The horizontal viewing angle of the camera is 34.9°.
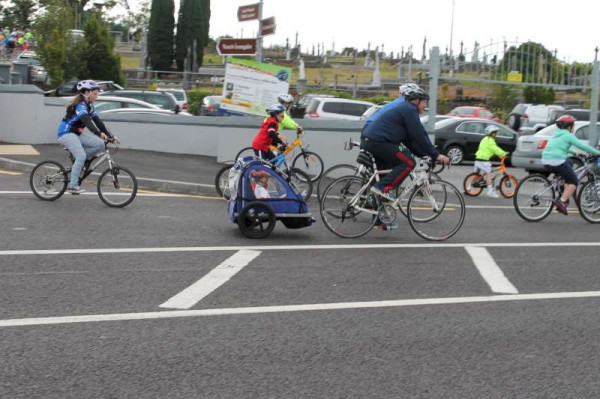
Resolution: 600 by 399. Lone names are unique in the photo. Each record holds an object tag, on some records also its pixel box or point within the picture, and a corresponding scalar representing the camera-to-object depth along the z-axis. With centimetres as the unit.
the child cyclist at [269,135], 1498
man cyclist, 1144
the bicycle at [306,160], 1809
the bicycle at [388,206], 1150
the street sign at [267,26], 2130
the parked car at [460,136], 2773
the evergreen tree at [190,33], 7475
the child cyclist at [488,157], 1834
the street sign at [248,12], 2150
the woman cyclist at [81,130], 1345
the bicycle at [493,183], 1834
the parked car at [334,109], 3183
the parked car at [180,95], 3933
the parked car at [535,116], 3569
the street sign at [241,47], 2138
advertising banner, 2109
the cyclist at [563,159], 1399
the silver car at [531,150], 2191
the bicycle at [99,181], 1355
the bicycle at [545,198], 1406
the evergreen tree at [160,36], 7281
